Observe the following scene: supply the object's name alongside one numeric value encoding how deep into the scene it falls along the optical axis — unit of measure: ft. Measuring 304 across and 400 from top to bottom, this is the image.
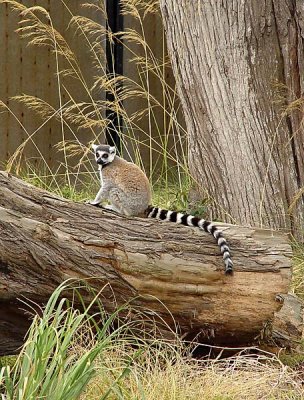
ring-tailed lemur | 42.83
